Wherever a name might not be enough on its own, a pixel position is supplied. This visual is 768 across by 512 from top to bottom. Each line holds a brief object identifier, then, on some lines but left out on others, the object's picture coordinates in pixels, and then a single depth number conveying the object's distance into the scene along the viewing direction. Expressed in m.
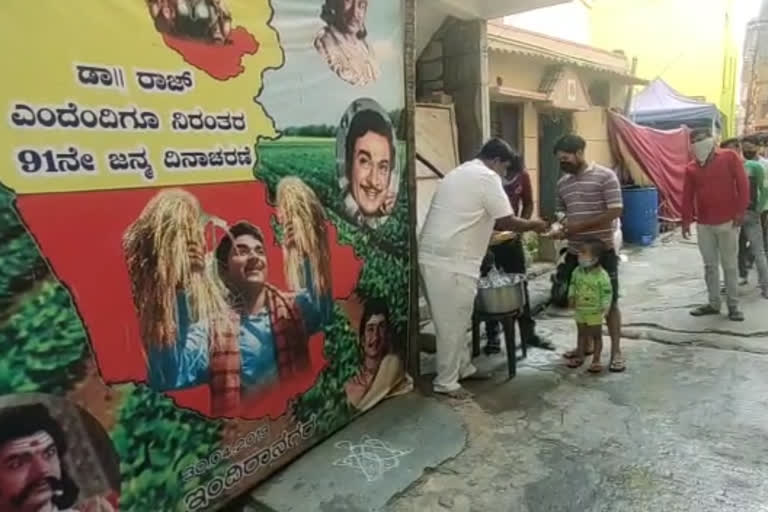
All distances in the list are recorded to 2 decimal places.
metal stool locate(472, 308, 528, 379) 3.90
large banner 1.86
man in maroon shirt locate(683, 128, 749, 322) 4.78
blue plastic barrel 9.00
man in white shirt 3.60
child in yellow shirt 3.92
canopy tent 11.37
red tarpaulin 9.62
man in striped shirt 3.95
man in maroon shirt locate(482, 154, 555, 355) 4.46
